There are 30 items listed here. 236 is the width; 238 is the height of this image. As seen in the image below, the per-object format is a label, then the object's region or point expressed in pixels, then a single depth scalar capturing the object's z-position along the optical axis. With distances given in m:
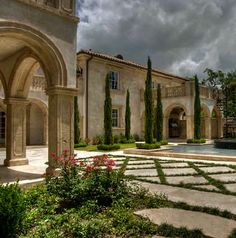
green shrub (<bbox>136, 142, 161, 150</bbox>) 16.80
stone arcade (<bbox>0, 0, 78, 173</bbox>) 7.21
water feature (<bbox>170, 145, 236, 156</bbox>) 15.74
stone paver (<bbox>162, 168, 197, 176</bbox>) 8.90
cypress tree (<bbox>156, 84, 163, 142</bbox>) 20.31
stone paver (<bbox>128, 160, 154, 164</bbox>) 11.88
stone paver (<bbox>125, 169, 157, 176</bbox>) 8.74
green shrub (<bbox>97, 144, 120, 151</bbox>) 18.22
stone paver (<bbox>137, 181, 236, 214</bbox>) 5.31
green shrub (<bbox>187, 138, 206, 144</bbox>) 22.32
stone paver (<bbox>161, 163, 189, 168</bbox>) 10.81
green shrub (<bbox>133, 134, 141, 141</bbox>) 27.83
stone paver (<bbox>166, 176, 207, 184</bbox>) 7.54
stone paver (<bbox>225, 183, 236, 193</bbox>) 6.47
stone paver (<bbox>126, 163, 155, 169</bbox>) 10.30
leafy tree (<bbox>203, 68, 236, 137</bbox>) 30.33
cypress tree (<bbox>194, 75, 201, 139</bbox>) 23.74
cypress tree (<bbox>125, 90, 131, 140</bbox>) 24.52
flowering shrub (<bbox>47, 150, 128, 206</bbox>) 5.29
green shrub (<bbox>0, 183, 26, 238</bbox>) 3.69
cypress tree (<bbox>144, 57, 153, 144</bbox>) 17.81
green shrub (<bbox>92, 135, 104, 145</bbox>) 23.32
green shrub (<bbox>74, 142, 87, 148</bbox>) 20.39
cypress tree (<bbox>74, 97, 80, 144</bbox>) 20.84
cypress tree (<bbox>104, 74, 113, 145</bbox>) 18.84
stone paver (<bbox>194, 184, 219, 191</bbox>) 6.69
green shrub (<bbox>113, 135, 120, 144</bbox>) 24.08
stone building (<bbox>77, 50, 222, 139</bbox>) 23.20
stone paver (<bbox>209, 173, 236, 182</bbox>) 7.84
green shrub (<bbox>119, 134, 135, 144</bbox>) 24.41
